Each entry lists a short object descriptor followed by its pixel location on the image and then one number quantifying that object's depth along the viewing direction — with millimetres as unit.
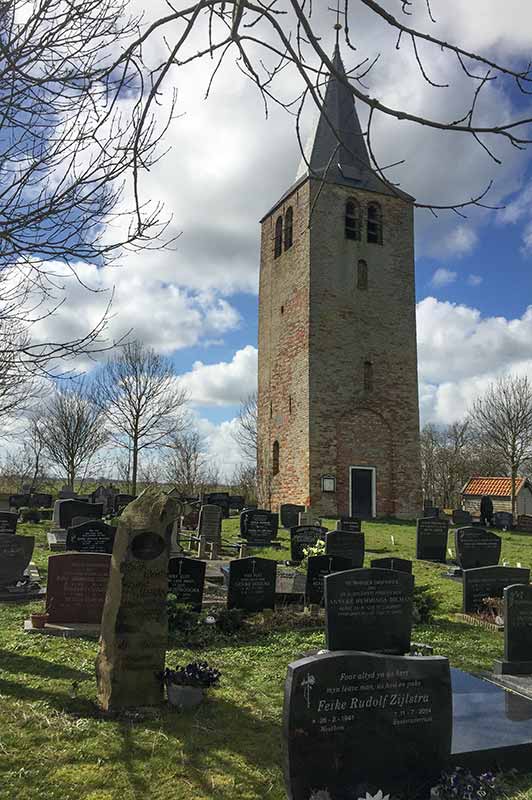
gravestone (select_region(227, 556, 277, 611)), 8758
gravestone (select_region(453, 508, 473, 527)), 26719
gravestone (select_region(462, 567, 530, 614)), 9023
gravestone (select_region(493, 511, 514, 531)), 25338
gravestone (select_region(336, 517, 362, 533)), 18459
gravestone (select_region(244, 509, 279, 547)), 16969
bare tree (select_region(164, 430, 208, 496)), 39750
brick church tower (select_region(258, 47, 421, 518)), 27219
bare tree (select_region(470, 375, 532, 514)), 30656
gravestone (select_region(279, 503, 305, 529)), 22827
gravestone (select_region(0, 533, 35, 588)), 9516
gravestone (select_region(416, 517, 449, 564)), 15914
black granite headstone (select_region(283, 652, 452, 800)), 3617
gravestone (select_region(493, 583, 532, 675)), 6156
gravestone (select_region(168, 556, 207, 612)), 8602
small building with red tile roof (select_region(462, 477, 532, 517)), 37688
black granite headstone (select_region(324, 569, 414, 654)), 5770
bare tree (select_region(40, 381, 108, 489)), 37906
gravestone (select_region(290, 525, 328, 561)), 14375
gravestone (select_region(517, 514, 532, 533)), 25516
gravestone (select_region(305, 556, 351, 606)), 9406
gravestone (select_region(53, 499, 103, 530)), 17469
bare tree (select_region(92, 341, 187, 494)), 32531
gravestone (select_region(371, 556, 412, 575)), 9875
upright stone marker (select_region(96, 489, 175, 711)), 5031
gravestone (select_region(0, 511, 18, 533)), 14345
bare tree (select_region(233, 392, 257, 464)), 42075
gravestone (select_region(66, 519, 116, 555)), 10781
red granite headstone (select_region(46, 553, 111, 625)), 7492
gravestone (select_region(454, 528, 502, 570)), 12883
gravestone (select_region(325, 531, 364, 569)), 12695
